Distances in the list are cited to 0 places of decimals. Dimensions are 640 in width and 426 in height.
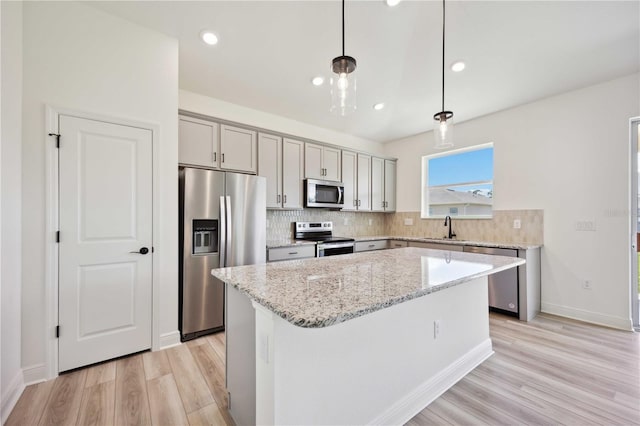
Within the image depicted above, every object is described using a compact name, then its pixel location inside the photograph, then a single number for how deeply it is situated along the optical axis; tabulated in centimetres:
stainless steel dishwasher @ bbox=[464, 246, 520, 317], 315
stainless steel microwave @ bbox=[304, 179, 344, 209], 381
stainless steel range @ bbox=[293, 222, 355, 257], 361
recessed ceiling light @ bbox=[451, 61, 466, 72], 278
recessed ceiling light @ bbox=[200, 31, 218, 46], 242
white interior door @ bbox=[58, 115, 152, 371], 205
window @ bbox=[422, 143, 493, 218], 393
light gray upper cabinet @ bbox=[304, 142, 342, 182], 389
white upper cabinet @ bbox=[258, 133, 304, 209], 347
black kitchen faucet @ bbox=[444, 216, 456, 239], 416
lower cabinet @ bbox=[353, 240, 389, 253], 403
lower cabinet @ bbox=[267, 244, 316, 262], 320
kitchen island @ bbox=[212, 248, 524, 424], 106
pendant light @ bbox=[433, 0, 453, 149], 205
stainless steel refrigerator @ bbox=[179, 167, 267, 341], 259
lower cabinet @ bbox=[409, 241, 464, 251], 360
